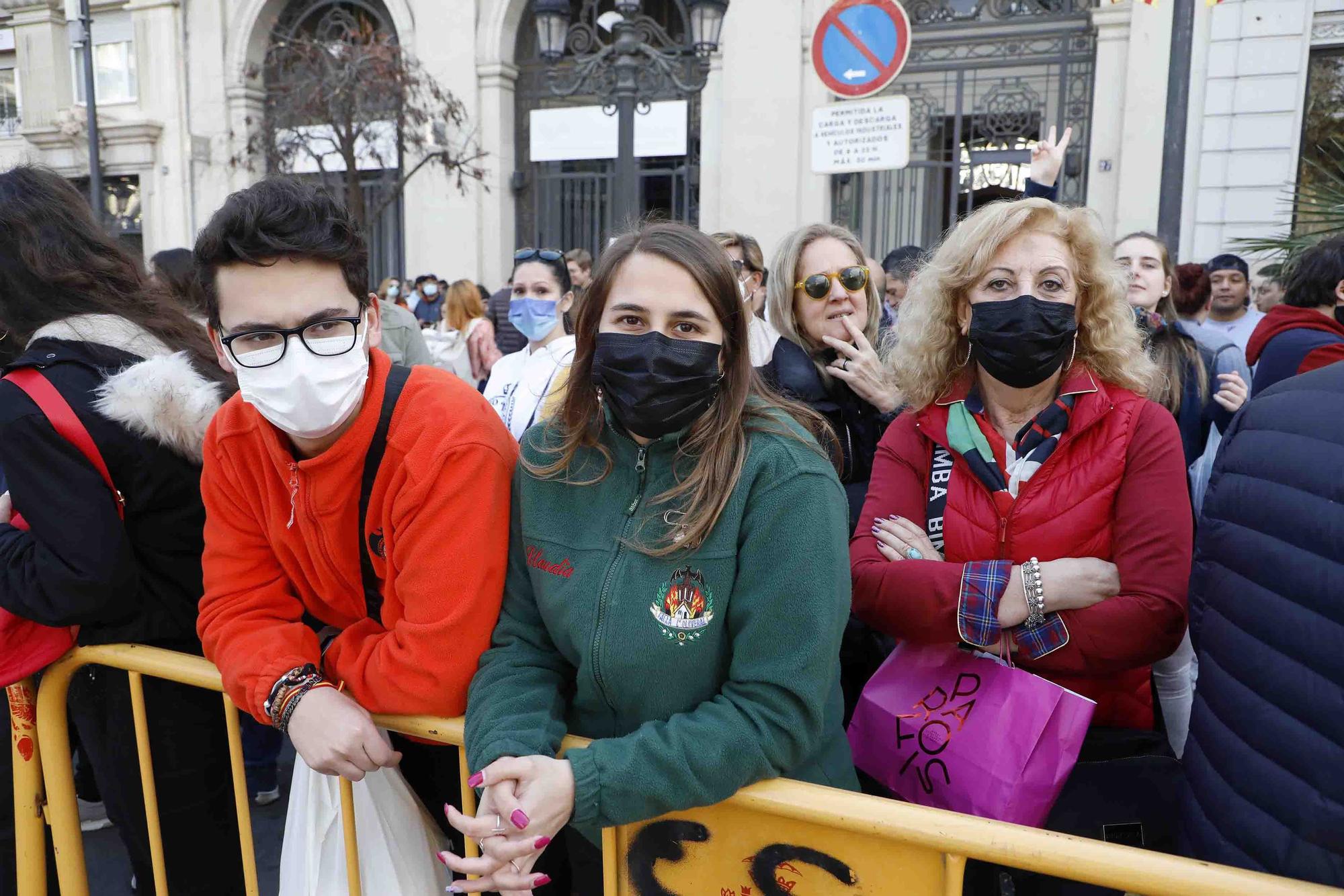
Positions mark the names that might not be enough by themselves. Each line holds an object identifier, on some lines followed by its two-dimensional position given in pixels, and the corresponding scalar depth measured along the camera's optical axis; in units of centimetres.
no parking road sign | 553
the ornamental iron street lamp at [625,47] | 657
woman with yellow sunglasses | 282
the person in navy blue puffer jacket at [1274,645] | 122
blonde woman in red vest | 194
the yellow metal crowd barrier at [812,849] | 133
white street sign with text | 555
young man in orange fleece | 175
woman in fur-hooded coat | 198
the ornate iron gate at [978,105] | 1128
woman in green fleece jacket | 151
